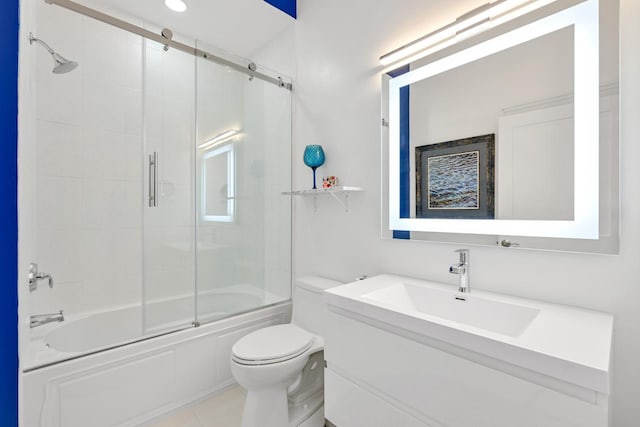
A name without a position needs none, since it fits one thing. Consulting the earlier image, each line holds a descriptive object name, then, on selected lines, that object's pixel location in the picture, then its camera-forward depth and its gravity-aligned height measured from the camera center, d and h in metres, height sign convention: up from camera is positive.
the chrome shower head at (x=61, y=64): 1.34 +0.82
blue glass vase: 1.93 +0.38
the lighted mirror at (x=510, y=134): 1.00 +0.32
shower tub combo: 1.72 +0.04
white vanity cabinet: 0.67 -0.47
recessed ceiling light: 2.03 +1.48
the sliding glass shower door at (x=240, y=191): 2.11 +0.17
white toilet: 1.42 -0.78
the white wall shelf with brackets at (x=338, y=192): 1.67 +0.13
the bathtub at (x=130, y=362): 1.37 -0.82
